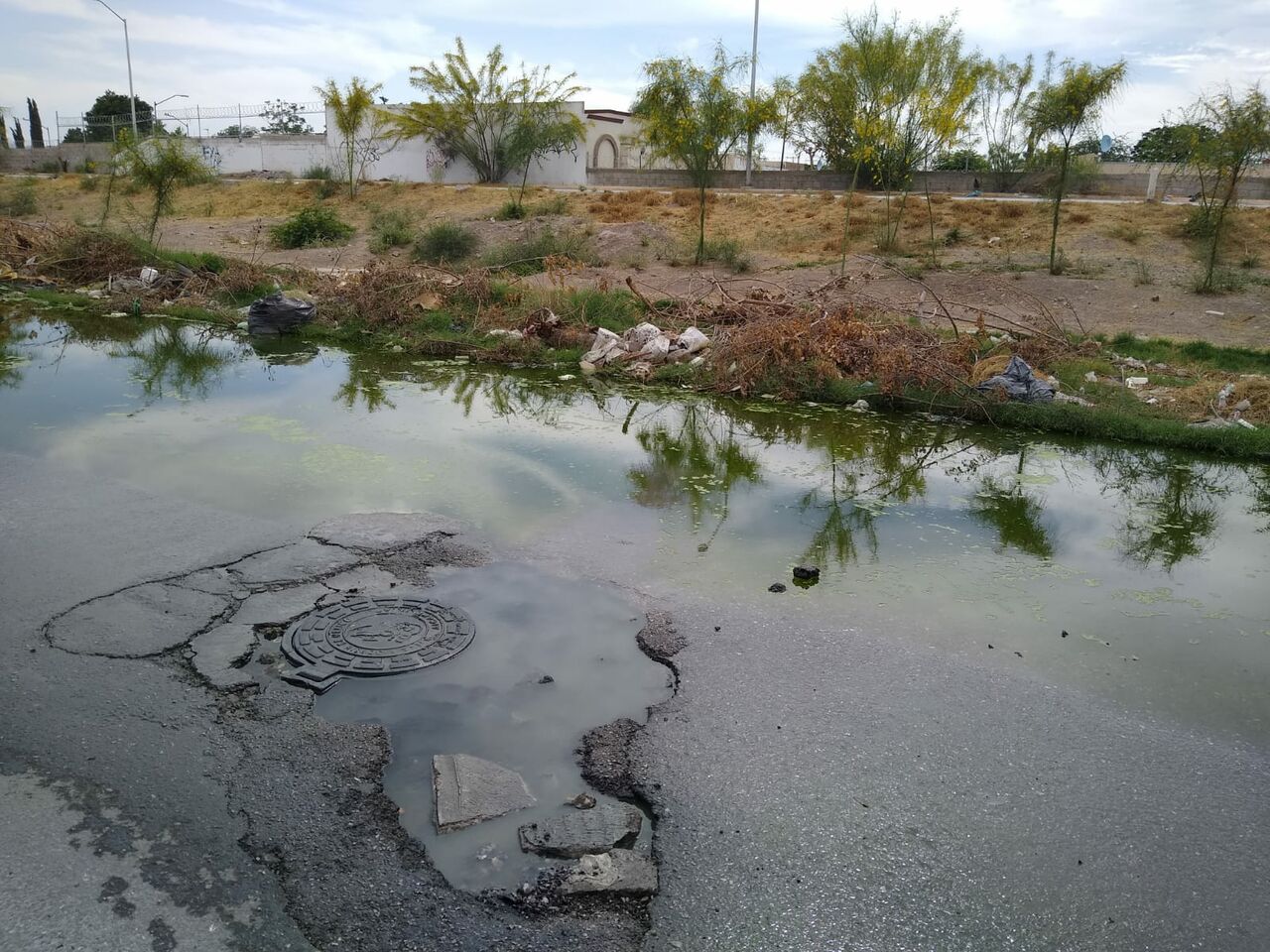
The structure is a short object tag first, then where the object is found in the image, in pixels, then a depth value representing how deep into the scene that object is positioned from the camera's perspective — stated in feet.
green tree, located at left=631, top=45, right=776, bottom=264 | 63.26
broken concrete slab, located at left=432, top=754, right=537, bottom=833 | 10.73
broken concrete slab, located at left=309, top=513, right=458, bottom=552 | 18.58
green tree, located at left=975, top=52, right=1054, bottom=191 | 96.22
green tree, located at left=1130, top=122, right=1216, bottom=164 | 52.08
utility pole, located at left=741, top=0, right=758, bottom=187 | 74.77
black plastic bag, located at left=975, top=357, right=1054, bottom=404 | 32.37
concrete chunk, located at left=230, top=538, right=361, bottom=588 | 16.79
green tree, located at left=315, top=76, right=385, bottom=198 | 110.83
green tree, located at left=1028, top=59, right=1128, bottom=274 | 51.83
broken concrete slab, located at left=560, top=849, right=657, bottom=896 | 9.69
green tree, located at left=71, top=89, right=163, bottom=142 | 164.35
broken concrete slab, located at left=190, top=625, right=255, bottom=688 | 13.48
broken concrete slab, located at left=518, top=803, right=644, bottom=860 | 10.25
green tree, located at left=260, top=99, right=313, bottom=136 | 155.43
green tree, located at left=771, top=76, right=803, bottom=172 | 93.79
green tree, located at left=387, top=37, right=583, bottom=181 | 117.08
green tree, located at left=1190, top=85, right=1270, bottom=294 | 48.91
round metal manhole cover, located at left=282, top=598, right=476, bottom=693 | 13.89
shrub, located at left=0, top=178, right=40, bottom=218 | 94.53
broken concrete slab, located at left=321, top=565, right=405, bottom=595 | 16.55
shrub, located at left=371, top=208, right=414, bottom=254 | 72.43
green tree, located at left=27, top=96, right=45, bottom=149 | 171.53
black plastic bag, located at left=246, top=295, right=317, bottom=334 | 46.21
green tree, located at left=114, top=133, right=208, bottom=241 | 62.08
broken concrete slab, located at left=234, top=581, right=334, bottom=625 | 15.31
